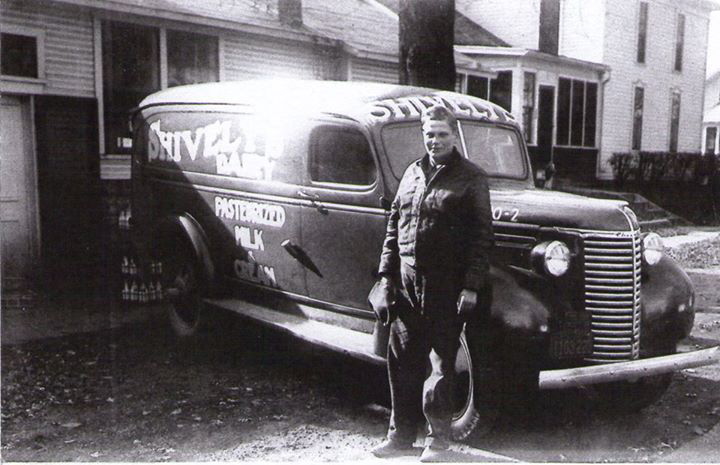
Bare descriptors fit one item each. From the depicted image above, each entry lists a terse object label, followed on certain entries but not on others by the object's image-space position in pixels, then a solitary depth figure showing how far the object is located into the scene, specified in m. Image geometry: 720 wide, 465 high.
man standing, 4.02
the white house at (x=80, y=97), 9.26
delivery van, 4.54
